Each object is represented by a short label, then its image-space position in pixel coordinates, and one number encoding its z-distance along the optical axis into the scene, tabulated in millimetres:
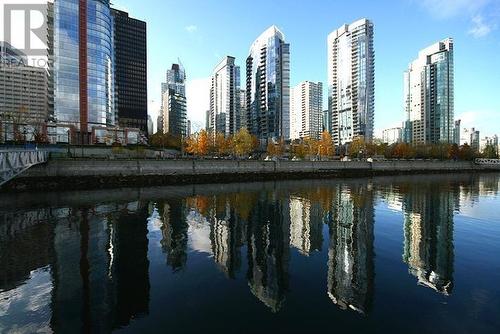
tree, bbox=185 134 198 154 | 112569
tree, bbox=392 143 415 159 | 154000
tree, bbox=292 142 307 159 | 135038
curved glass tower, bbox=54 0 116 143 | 105625
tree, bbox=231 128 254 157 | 115575
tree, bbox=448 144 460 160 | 159625
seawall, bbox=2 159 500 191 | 51562
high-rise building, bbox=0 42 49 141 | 183338
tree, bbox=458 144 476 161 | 157375
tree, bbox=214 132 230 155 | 120125
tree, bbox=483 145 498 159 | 181250
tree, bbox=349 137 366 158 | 144125
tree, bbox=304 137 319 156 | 132038
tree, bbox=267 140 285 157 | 132500
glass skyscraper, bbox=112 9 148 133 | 193925
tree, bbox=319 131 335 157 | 130875
